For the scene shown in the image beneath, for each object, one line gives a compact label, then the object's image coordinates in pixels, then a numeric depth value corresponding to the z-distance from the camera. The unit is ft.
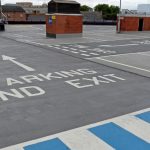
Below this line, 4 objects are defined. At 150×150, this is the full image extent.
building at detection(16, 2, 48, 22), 196.03
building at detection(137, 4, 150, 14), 141.30
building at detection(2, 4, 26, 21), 324.58
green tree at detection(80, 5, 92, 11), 420.11
